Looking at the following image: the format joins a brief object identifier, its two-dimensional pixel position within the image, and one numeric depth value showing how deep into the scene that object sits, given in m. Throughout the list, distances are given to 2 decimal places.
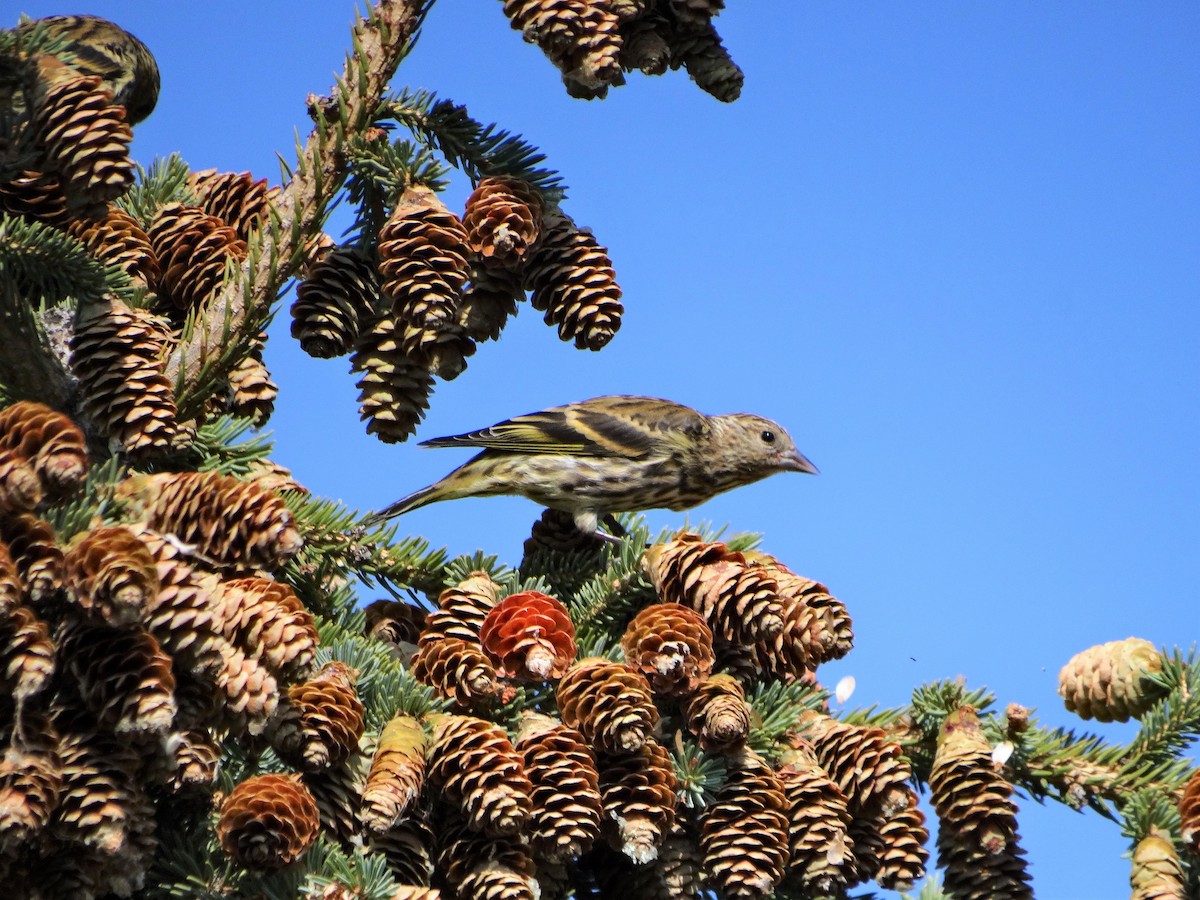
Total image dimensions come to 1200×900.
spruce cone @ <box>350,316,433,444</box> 5.90
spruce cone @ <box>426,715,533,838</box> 4.03
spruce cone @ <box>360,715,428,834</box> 3.87
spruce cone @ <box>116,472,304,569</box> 3.65
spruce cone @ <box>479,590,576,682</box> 4.66
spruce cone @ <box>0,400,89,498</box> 3.29
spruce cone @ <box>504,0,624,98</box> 4.95
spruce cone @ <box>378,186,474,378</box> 5.27
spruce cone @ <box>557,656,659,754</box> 4.41
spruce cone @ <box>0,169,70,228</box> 5.31
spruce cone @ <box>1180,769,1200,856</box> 4.29
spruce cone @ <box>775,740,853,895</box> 4.66
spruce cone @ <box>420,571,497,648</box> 4.94
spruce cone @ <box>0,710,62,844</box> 3.16
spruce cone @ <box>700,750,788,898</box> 4.45
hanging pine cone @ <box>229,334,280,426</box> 6.18
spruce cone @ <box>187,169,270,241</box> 6.49
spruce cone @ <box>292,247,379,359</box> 5.53
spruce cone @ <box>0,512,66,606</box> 3.27
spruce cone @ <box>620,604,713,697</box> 4.79
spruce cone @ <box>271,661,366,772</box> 3.88
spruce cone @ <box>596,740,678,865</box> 4.35
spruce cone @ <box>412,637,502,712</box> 4.66
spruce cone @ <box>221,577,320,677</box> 3.53
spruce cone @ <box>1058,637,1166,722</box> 5.22
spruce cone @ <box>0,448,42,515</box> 3.24
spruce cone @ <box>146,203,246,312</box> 5.96
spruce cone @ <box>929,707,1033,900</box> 4.76
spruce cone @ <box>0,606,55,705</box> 3.14
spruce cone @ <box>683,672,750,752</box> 4.64
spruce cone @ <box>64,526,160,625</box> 3.17
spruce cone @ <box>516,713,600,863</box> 4.12
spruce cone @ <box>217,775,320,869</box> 3.51
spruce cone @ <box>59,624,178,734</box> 3.23
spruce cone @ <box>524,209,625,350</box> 5.82
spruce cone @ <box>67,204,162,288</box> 5.83
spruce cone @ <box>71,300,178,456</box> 4.86
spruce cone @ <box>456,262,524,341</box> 5.72
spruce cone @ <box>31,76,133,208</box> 4.54
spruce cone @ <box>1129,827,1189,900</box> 4.45
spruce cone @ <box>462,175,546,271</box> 5.54
